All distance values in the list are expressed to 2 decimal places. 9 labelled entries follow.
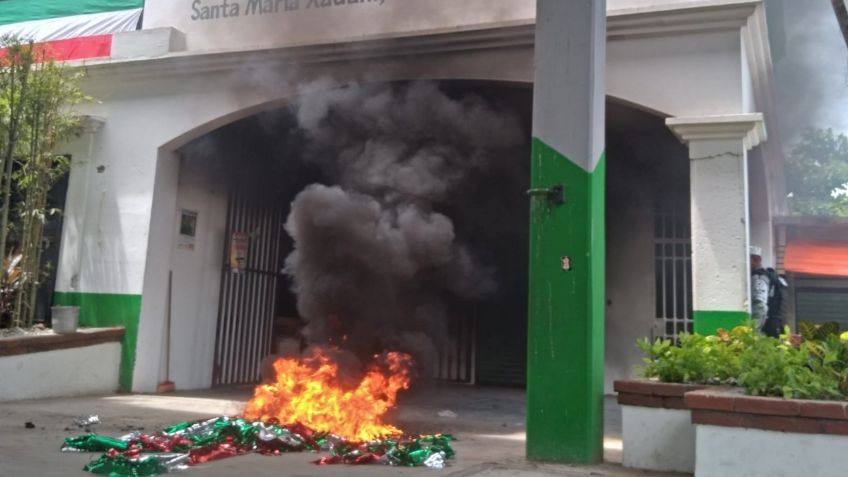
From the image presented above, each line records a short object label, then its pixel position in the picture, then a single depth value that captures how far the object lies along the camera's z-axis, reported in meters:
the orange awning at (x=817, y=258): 13.31
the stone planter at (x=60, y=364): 7.48
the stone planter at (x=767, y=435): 3.71
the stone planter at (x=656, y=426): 4.54
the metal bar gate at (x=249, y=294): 10.08
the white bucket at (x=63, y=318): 8.07
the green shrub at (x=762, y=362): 3.97
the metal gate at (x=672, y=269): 9.40
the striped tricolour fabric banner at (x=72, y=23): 9.59
